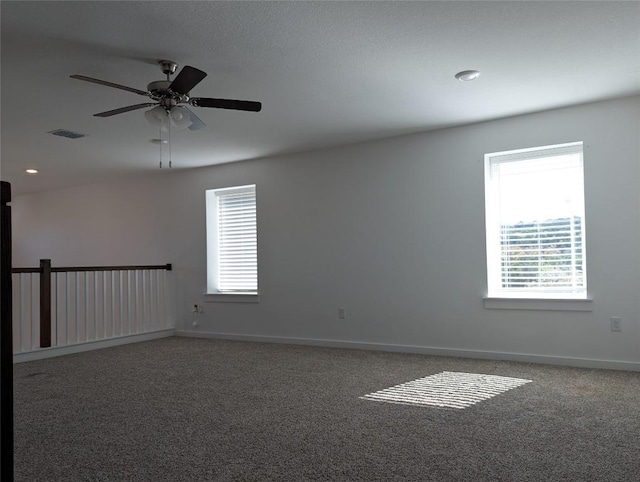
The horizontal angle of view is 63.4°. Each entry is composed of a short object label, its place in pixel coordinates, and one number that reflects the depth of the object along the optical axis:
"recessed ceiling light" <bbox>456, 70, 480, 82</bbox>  3.80
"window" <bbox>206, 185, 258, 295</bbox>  6.96
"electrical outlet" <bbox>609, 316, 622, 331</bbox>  4.50
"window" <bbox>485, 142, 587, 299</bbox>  4.81
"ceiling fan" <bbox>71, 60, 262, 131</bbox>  3.27
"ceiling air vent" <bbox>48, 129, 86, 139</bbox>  5.24
